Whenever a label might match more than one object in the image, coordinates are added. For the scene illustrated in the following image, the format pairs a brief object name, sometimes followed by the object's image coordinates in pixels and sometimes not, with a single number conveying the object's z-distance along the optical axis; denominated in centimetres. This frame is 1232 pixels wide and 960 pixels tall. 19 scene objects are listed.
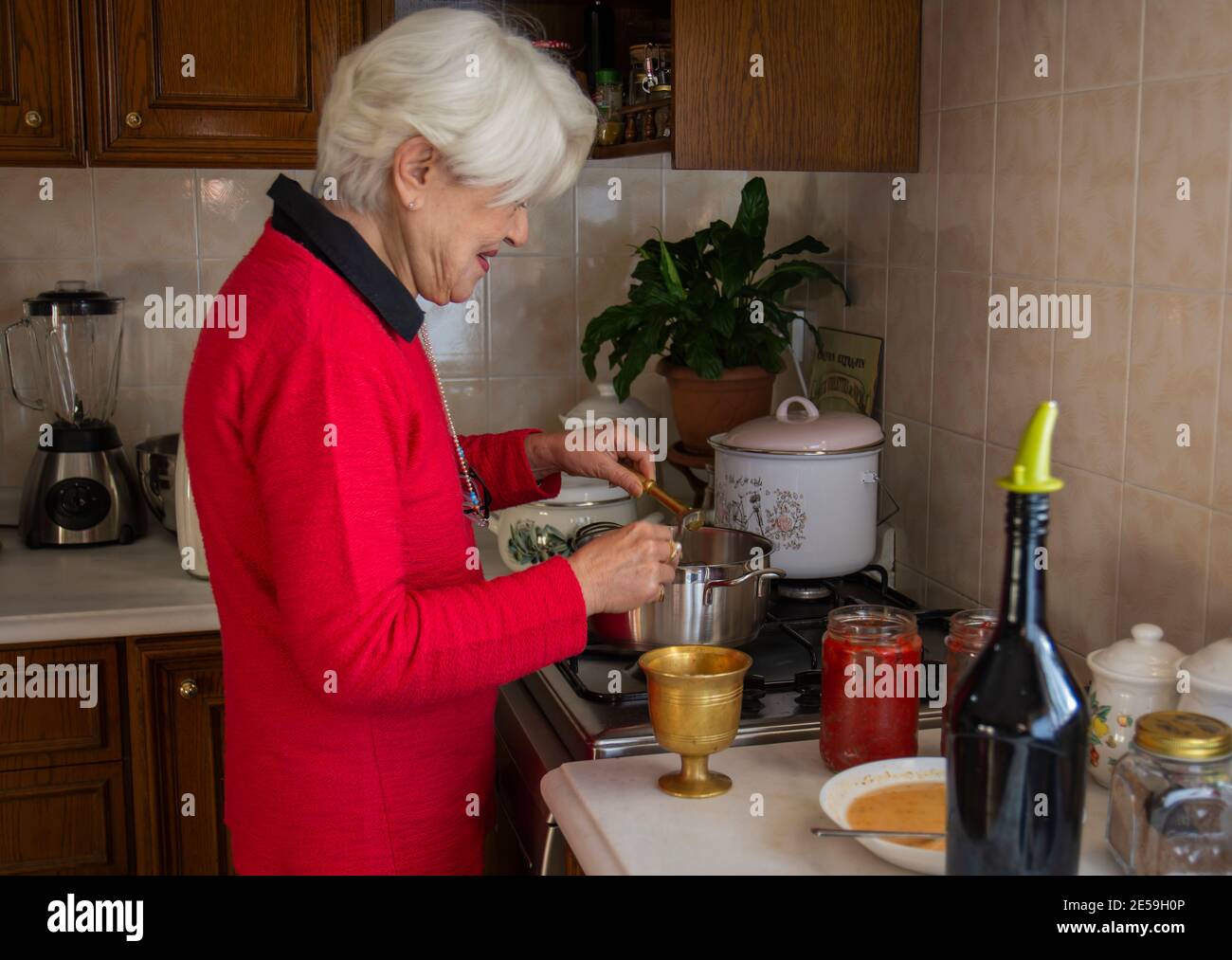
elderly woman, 114
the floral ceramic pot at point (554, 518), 204
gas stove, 144
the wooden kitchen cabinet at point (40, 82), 205
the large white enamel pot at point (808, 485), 189
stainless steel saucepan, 158
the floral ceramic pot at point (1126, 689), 123
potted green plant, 213
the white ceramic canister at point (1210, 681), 114
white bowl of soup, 110
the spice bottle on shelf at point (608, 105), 220
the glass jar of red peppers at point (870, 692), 129
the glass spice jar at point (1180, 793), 99
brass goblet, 123
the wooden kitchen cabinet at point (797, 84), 184
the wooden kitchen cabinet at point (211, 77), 209
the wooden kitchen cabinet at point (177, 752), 198
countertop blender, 222
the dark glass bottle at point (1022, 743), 87
